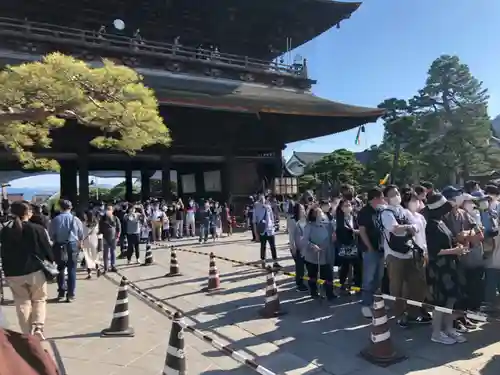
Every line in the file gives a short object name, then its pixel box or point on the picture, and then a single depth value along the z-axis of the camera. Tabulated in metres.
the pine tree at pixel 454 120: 31.23
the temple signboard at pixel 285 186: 20.27
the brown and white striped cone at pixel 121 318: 5.39
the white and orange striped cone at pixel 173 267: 9.08
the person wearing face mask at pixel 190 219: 17.27
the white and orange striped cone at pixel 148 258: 10.69
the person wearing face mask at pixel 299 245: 7.19
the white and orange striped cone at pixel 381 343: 4.09
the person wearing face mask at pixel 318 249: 6.50
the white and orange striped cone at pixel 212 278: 7.67
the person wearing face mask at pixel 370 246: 5.68
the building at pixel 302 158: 44.58
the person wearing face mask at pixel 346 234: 6.54
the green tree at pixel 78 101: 5.41
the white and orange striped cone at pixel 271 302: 5.92
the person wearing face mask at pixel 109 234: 9.48
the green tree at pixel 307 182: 31.31
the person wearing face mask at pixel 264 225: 9.36
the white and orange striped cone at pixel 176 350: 3.48
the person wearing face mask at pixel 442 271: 4.70
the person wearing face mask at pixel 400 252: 4.97
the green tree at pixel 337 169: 31.22
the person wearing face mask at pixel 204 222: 14.96
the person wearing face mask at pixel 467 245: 4.91
